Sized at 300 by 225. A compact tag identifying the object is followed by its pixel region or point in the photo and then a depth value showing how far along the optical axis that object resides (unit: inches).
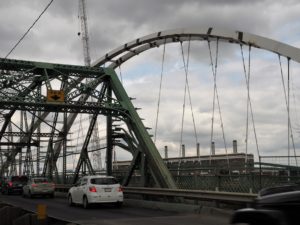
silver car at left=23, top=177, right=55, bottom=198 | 1006.3
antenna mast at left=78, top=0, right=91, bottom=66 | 2748.7
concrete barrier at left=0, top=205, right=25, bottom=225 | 501.2
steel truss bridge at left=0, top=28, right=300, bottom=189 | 968.2
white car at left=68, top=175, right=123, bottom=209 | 662.4
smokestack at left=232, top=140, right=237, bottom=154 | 1677.8
